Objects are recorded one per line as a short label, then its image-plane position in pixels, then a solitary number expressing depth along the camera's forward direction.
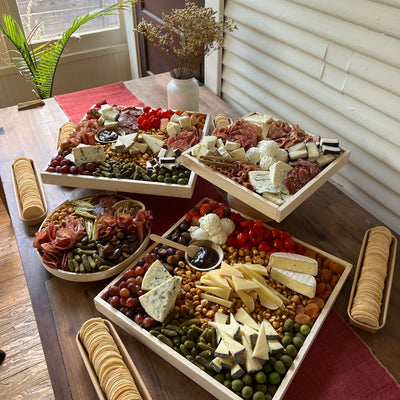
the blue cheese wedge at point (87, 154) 1.65
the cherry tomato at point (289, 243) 1.38
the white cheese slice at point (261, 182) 1.31
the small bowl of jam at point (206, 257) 1.36
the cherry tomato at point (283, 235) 1.40
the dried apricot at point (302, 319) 1.18
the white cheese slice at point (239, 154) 1.46
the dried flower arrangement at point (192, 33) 1.78
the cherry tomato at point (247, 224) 1.45
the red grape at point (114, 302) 1.22
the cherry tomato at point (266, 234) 1.43
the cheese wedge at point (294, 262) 1.28
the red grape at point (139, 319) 1.19
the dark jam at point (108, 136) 1.83
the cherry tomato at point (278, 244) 1.39
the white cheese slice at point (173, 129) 1.79
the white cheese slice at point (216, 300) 1.22
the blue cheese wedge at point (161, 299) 1.18
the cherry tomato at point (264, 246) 1.39
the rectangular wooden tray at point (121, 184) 1.55
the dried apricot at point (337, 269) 1.33
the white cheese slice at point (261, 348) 1.05
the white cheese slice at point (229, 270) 1.24
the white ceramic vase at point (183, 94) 2.02
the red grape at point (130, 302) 1.21
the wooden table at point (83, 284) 1.13
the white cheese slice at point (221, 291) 1.23
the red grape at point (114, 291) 1.25
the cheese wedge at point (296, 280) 1.24
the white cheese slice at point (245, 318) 1.16
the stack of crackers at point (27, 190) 1.59
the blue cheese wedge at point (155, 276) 1.25
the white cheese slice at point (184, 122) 1.81
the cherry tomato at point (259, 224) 1.42
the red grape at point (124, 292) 1.24
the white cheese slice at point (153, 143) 1.74
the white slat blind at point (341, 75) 1.40
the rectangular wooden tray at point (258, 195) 1.26
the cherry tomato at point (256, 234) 1.41
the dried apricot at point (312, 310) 1.21
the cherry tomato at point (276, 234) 1.42
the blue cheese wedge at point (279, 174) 1.33
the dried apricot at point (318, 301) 1.23
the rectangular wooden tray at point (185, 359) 1.03
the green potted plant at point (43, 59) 2.75
